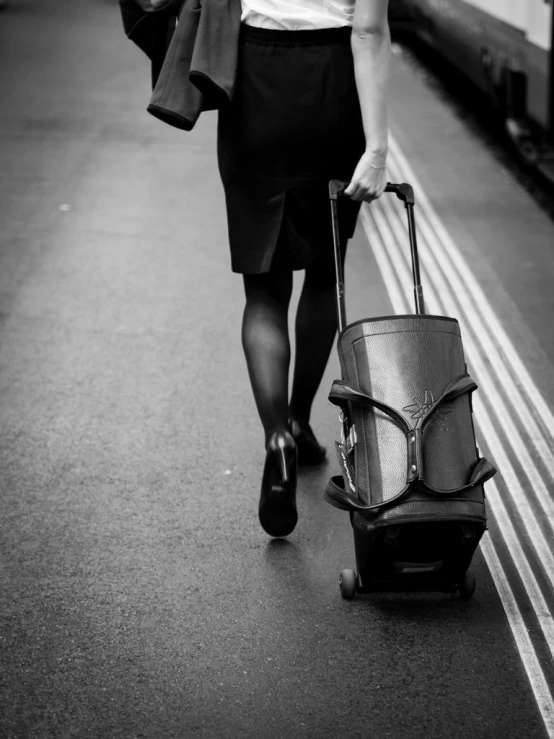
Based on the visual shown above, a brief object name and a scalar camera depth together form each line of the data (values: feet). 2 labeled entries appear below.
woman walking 10.30
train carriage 26.02
